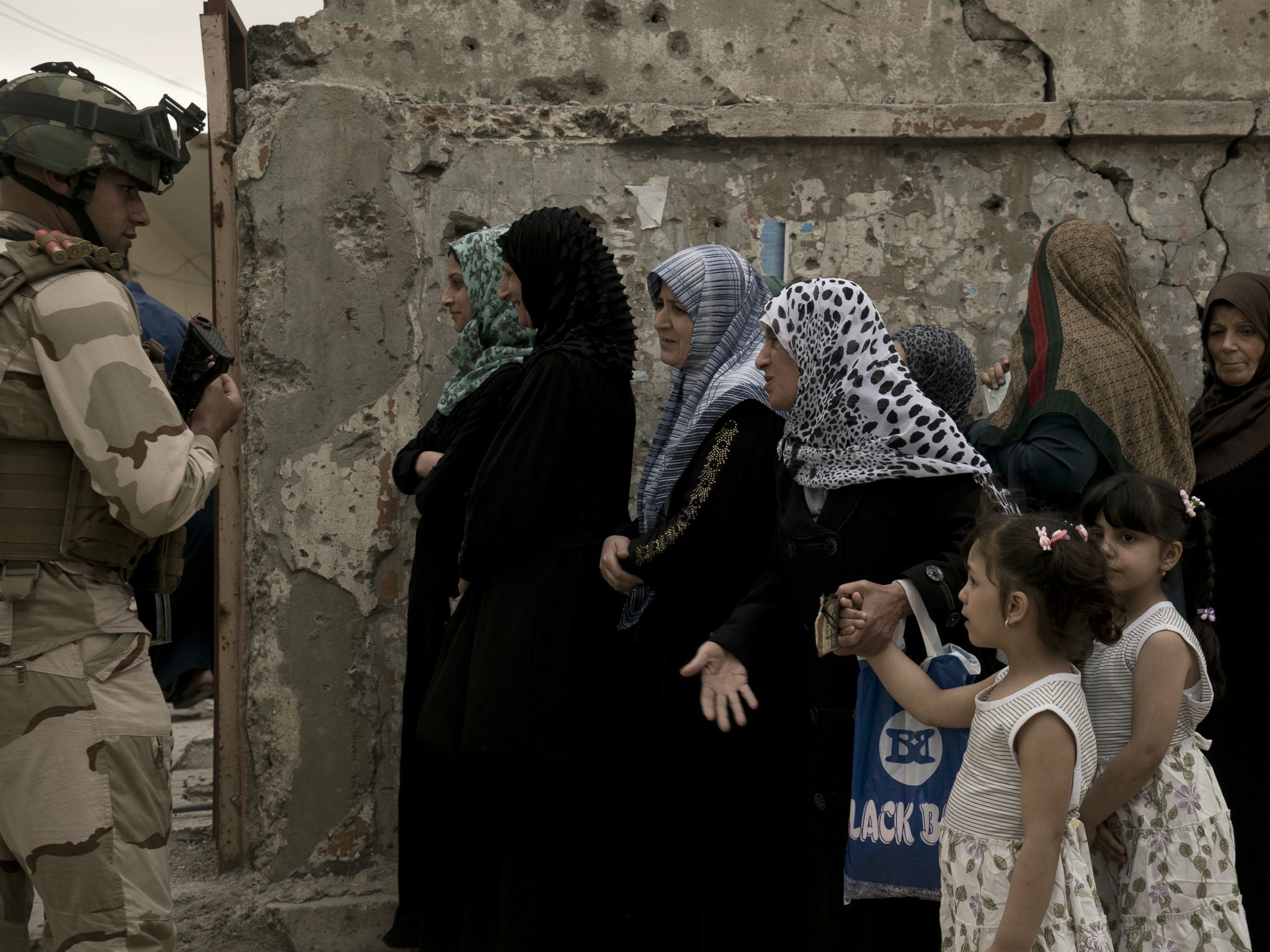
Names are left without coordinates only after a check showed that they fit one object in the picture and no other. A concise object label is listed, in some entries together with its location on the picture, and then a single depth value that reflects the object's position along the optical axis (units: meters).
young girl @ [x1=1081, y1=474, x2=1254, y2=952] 1.96
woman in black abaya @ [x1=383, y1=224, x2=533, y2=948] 3.02
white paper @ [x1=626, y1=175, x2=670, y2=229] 3.44
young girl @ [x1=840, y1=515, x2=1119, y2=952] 1.67
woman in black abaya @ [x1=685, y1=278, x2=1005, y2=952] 2.02
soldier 1.85
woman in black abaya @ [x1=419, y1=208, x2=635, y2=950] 2.45
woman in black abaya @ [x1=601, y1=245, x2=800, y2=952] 2.31
